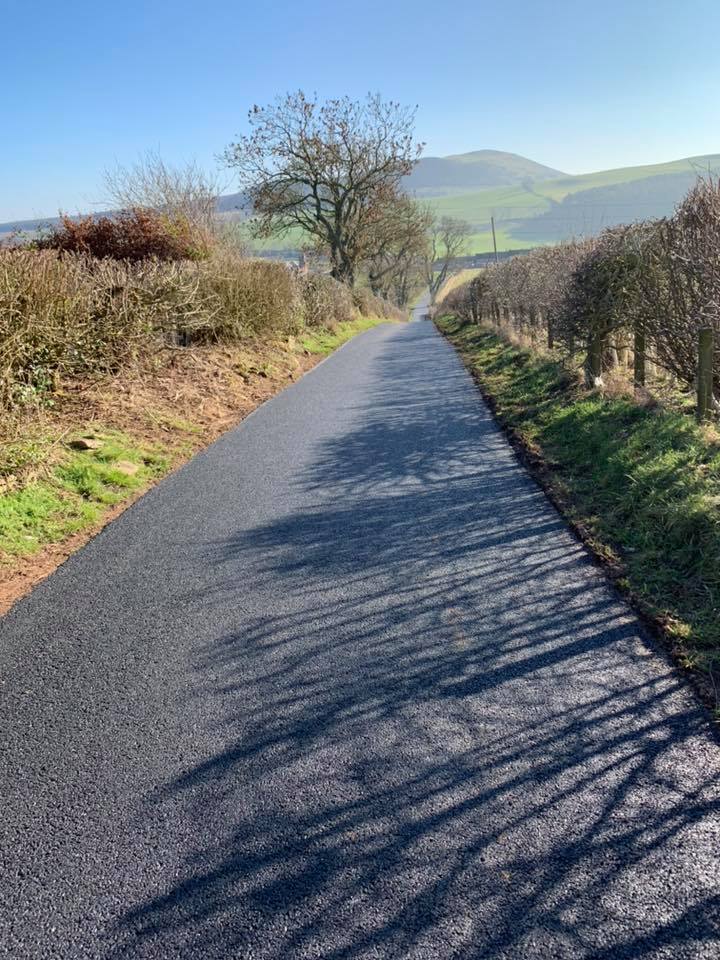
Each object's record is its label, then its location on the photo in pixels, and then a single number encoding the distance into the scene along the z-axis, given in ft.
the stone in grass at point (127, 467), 24.00
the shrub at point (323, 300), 80.48
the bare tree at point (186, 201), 86.71
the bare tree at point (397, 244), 136.15
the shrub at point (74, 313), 25.79
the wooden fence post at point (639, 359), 28.55
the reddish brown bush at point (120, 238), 47.67
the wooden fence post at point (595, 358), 31.53
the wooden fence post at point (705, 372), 22.91
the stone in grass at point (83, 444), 24.67
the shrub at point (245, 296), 46.50
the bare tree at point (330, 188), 110.42
